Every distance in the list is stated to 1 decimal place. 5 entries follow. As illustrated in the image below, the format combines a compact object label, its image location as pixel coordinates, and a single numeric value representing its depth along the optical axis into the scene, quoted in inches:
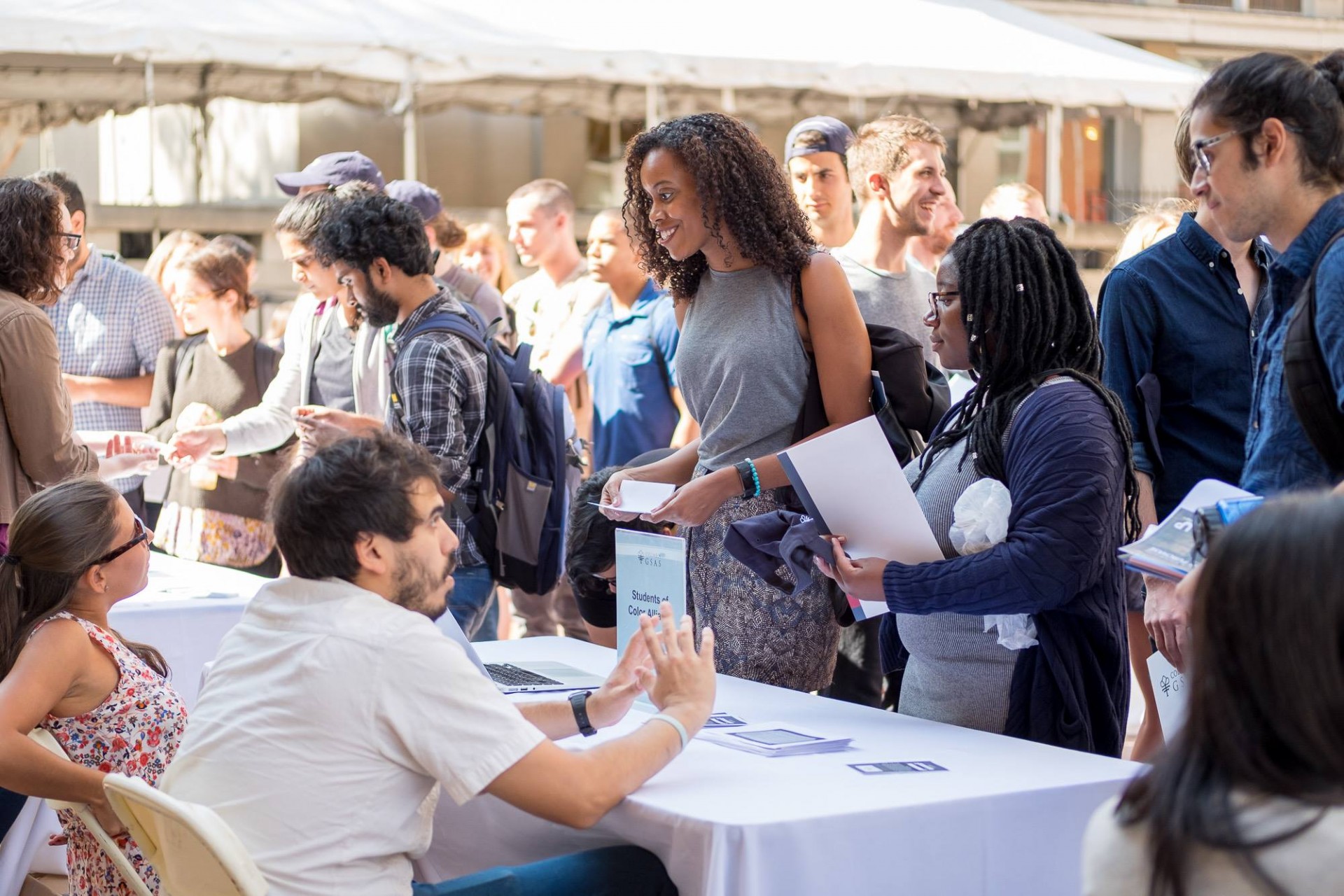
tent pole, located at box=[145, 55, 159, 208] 332.5
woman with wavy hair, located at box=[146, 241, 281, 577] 185.6
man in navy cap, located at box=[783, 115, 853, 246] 167.5
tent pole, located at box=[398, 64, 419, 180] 391.2
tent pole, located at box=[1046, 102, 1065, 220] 435.8
